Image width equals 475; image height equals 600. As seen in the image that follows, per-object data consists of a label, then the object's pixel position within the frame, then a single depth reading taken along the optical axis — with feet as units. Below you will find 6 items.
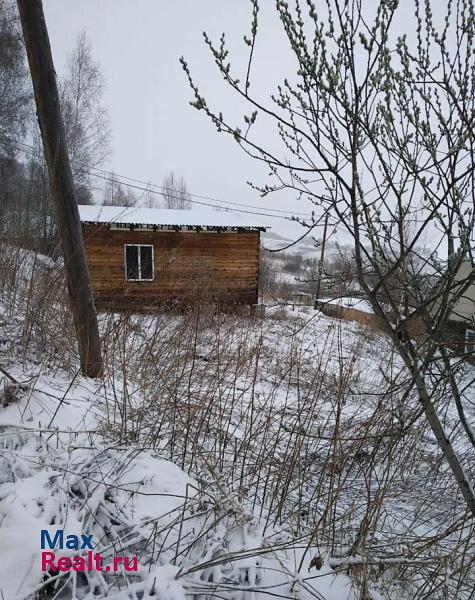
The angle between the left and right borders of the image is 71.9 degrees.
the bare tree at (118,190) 104.68
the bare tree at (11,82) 41.91
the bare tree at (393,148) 4.29
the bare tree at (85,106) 51.75
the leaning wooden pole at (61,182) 8.25
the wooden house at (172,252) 35.50
